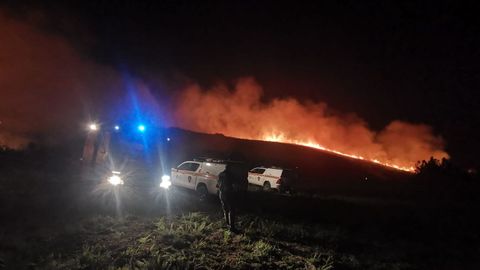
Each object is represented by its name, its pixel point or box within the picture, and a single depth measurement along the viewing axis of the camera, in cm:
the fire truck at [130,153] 1630
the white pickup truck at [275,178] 2394
